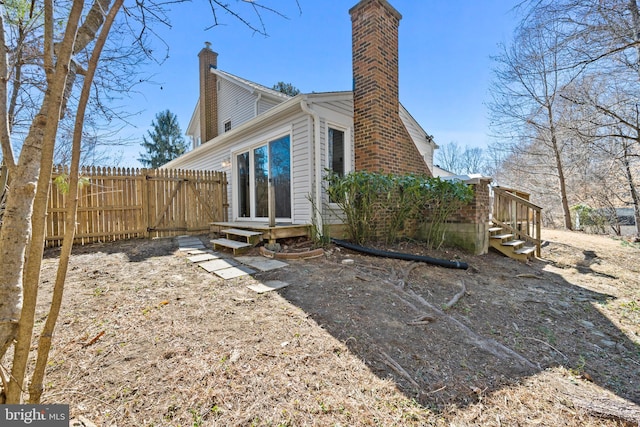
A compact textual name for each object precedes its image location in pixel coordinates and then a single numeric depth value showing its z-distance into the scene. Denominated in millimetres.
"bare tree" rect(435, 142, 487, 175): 27734
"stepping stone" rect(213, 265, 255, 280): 3672
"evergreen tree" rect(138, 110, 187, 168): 23750
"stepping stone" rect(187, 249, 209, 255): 5043
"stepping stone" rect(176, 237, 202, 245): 6204
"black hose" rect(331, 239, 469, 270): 4594
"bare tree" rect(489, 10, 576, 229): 11102
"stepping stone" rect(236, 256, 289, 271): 3992
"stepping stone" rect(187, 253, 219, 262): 4508
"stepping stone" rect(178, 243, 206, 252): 5316
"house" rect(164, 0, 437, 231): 5480
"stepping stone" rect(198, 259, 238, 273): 3984
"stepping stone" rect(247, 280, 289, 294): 3182
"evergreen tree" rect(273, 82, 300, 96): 19486
